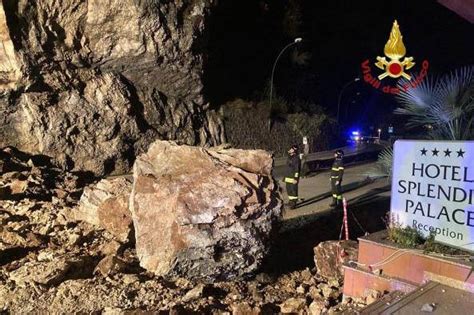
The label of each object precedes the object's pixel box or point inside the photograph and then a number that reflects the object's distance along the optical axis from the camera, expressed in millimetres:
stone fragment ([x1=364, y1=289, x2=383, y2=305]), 5264
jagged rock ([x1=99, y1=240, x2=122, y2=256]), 7914
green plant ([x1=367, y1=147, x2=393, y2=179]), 6867
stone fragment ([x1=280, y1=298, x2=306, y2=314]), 6227
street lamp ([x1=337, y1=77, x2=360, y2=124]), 44944
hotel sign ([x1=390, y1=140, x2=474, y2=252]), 5055
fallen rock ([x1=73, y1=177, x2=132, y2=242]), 8891
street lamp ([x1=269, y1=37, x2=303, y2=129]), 30234
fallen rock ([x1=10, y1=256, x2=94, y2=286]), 6557
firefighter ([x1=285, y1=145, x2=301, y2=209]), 12250
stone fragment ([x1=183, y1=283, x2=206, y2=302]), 6383
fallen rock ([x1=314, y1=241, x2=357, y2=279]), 7578
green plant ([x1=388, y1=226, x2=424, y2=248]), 5387
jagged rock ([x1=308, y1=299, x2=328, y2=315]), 5957
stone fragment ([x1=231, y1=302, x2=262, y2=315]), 5872
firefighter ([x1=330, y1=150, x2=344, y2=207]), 12492
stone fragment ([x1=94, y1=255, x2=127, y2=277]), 7070
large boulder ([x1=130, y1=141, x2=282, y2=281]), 6852
